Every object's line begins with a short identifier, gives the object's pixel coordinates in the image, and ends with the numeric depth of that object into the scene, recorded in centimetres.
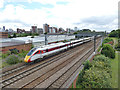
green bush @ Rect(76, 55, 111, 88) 812
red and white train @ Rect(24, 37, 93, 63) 1517
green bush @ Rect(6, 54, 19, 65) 1648
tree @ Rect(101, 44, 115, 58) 2037
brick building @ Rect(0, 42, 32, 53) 2218
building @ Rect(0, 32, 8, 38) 5494
